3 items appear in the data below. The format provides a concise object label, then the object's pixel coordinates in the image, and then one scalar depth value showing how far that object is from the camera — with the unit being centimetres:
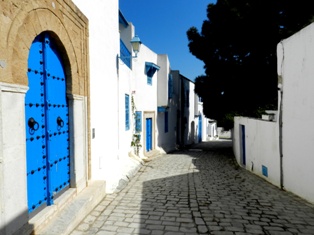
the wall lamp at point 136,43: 786
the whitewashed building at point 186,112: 1906
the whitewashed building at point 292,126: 488
